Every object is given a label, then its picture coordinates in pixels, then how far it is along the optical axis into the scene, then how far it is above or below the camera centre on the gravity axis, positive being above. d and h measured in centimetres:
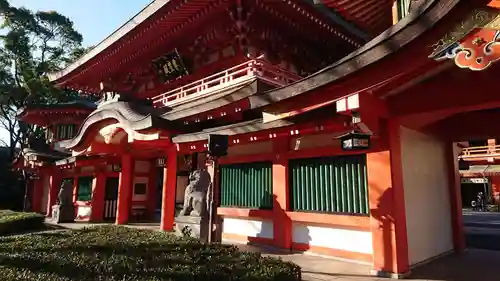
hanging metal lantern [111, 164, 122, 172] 1421 +100
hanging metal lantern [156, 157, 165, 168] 1221 +113
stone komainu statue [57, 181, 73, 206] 1594 -19
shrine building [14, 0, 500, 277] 480 +162
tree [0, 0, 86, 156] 2475 +1031
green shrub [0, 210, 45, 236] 1184 -118
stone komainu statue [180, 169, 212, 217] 829 -6
